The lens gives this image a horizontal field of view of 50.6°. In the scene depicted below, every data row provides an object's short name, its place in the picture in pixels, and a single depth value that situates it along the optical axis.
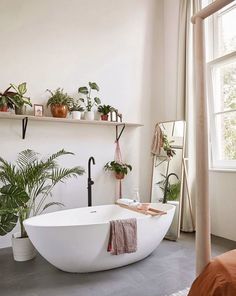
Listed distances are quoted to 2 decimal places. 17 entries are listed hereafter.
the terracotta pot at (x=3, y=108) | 2.70
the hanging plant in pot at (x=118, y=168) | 3.44
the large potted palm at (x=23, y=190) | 2.28
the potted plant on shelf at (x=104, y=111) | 3.38
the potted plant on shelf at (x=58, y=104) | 3.03
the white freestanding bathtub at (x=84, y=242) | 2.08
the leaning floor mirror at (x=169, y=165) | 3.37
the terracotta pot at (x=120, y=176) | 3.47
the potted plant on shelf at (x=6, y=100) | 2.68
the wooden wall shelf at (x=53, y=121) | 2.81
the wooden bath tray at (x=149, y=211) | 2.56
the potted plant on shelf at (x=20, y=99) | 2.78
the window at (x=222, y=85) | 3.24
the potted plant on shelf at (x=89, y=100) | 3.24
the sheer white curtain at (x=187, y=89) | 3.41
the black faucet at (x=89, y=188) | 3.09
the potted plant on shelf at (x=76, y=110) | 3.15
